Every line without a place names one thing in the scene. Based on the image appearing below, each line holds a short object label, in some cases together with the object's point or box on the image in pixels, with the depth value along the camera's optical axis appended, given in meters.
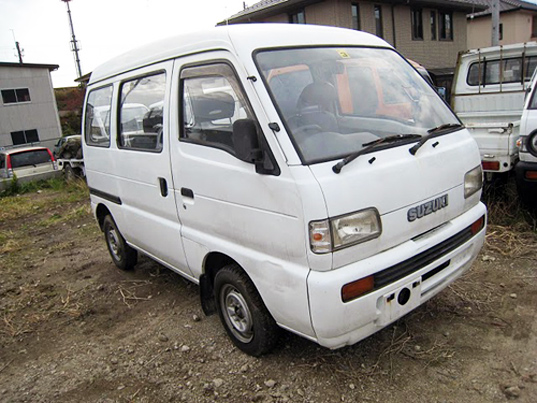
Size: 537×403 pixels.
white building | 24.67
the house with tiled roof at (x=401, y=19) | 17.05
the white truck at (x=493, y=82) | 6.66
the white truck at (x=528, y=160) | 4.57
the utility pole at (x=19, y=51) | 39.88
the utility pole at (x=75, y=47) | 35.84
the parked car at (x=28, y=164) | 13.38
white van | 2.45
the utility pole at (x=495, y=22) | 11.98
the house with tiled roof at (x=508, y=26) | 28.94
